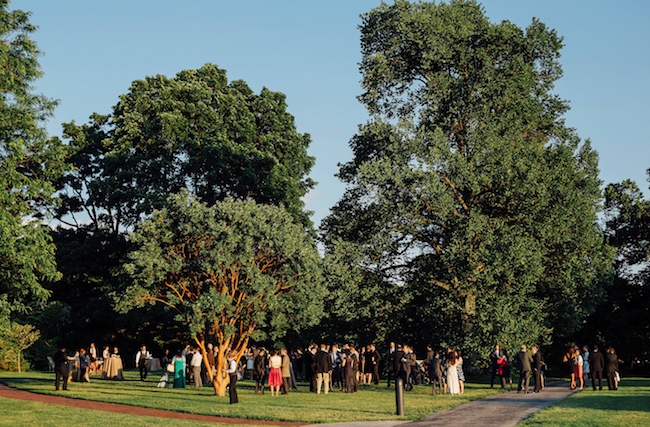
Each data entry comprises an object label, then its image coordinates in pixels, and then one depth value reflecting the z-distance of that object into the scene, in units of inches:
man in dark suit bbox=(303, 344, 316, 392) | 1422.0
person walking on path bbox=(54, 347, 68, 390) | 1384.1
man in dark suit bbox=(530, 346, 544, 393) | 1379.2
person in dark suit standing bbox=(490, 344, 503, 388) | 1515.7
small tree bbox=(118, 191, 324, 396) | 1283.2
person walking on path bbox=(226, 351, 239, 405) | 1143.6
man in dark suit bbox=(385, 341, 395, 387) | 1481.3
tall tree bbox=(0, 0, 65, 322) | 1175.6
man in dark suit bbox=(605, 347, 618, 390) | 1397.6
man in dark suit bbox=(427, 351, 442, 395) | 1366.9
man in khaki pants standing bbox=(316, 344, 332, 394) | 1390.3
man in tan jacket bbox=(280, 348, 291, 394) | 1371.8
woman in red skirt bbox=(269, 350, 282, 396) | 1346.0
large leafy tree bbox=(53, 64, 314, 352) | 2182.5
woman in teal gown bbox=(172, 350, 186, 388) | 1521.0
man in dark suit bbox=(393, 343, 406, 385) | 1422.2
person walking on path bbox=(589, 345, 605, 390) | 1403.8
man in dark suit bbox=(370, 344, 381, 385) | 1679.4
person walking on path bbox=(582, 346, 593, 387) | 1554.6
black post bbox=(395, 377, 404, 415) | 955.2
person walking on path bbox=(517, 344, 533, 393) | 1363.2
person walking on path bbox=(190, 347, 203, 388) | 1545.3
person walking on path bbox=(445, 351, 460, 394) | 1337.4
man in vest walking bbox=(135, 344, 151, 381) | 1734.7
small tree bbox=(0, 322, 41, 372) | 2027.6
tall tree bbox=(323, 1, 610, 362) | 1525.6
